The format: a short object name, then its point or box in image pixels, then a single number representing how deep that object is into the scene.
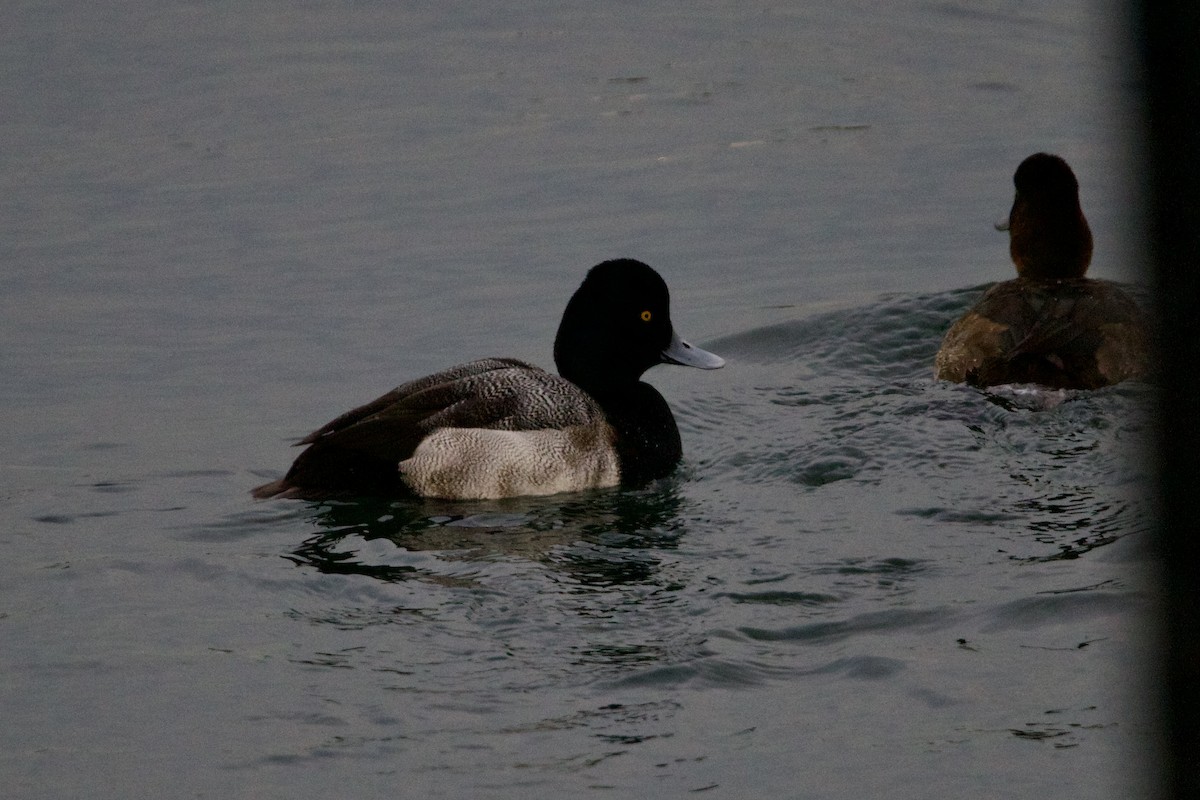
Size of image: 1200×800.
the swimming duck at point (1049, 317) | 16.17
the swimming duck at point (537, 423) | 14.97
